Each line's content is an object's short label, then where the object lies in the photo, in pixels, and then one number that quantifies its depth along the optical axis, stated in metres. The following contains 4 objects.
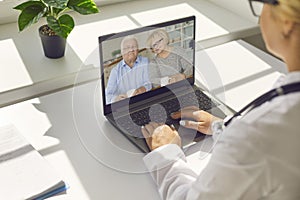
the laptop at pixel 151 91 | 1.31
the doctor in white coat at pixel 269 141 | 0.73
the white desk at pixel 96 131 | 1.16
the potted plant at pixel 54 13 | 1.53
